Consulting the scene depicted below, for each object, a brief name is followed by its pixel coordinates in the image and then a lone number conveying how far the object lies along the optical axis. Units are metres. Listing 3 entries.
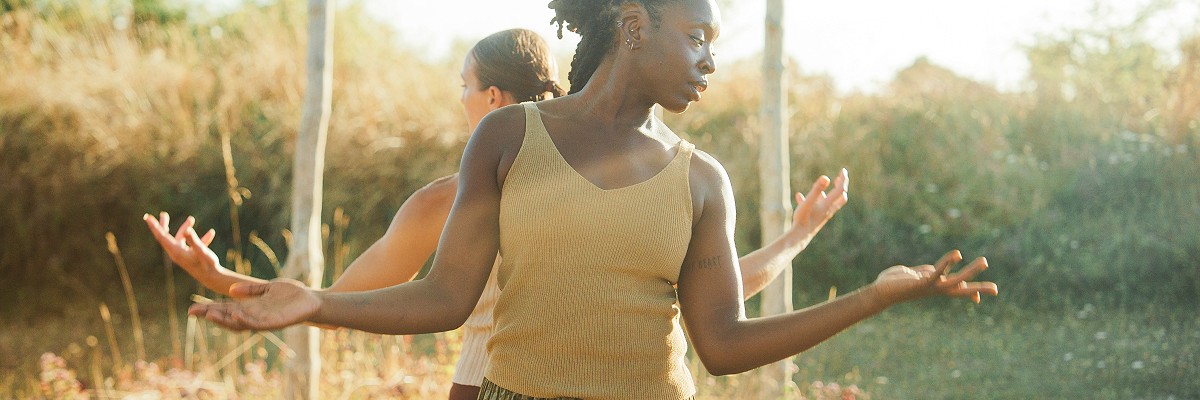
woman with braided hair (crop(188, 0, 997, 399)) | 1.43
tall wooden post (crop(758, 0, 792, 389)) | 4.20
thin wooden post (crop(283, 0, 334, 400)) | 4.04
